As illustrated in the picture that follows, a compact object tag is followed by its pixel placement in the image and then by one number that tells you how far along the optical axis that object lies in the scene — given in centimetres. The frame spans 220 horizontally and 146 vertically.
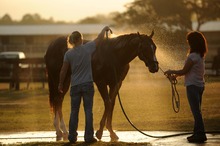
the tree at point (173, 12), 6425
